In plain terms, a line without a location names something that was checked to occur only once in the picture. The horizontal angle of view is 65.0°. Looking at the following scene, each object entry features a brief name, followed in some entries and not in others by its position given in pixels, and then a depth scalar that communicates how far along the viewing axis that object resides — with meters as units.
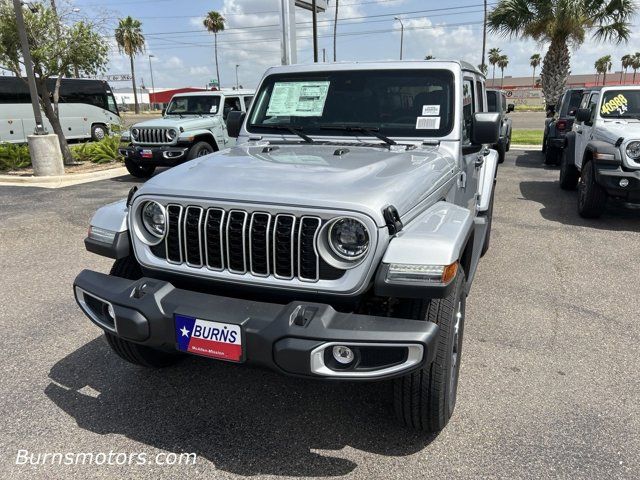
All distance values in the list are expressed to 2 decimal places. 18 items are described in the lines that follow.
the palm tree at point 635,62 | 90.61
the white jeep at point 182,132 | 10.44
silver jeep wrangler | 2.10
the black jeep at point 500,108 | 10.41
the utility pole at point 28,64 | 10.75
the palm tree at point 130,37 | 48.56
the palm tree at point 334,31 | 38.19
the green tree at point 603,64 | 85.18
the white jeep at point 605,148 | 6.28
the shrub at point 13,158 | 12.83
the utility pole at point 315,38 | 23.39
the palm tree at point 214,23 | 59.09
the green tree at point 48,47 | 11.77
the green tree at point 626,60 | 91.81
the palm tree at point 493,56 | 93.38
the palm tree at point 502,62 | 96.72
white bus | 19.09
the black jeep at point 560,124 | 10.98
